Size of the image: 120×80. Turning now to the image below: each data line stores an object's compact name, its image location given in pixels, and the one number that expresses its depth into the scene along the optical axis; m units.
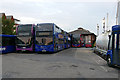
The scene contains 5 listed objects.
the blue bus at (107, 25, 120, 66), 5.42
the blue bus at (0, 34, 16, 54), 10.88
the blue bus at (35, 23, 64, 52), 11.48
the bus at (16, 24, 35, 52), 11.82
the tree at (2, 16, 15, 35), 24.28
